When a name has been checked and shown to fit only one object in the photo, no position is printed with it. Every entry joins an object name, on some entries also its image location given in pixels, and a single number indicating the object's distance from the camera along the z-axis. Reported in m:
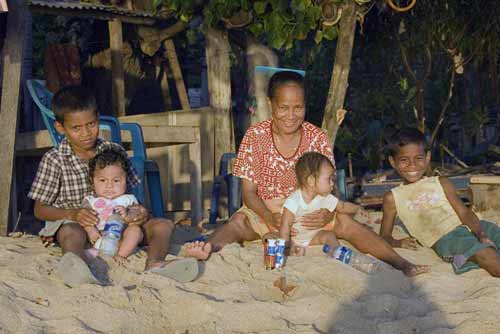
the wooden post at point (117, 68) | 8.05
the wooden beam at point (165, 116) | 7.82
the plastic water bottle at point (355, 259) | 3.99
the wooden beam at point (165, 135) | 6.40
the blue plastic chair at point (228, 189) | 6.44
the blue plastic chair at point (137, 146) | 5.69
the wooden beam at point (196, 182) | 6.54
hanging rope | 7.07
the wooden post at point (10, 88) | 5.34
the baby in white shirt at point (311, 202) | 4.36
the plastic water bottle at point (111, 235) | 4.00
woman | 4.45
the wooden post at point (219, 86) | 7.80
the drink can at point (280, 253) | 3.89
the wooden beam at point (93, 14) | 7.36
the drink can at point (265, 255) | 3.92
